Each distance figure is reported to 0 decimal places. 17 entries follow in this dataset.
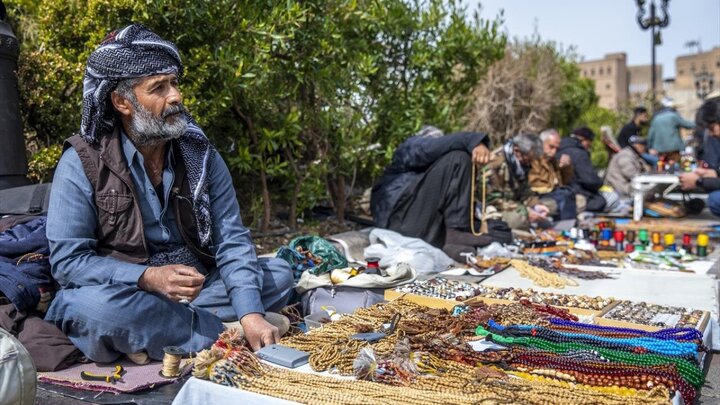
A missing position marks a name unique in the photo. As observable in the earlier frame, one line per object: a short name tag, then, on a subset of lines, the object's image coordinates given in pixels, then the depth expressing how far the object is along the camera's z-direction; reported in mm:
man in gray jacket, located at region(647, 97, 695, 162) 12359
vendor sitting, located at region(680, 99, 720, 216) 7918
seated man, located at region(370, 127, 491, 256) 6344
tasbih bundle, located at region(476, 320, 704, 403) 2703
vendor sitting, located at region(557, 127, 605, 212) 10023
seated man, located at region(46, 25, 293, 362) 3107
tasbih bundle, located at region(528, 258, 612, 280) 5302
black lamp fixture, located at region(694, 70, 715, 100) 27638
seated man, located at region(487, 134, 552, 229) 7863
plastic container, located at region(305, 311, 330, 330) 3860
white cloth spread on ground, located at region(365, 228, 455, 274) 5656
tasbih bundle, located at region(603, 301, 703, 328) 3635
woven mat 2918
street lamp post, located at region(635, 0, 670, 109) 18594
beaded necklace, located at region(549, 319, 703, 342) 3193
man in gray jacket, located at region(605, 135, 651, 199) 10898
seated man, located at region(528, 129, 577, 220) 8945
